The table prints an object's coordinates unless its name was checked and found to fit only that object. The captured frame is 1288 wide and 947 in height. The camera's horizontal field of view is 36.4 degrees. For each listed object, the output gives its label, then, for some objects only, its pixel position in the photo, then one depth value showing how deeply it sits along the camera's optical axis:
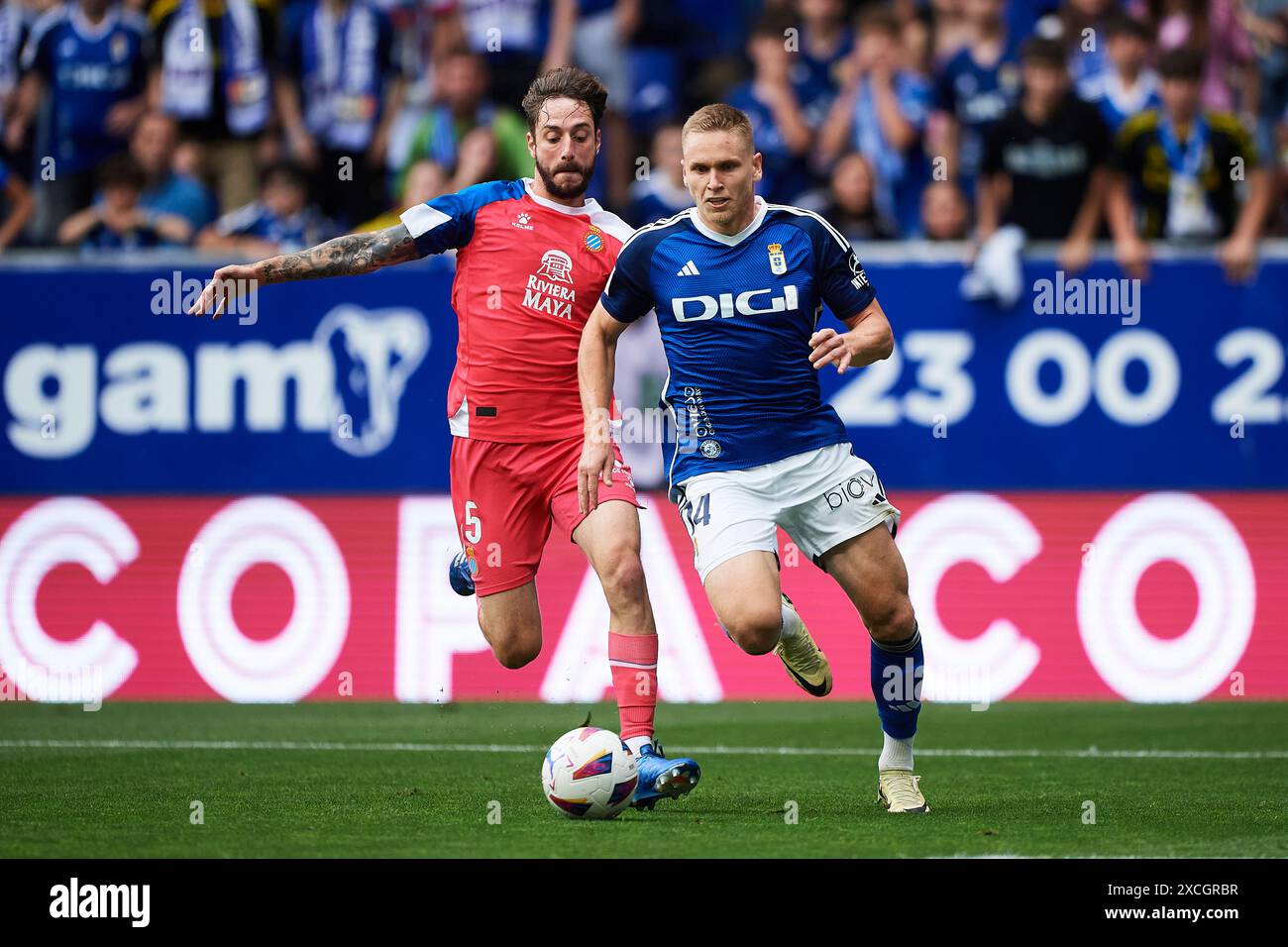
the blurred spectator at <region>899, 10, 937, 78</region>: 13.73
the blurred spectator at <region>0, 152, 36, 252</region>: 13.62
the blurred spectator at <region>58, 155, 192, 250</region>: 13.11
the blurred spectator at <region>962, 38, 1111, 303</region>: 12.45
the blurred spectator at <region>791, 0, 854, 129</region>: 13.68
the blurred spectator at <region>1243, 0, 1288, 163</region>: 13.93
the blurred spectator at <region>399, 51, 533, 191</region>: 12.67
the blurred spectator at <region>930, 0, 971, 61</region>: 13.55
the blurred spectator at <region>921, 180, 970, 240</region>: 12.59
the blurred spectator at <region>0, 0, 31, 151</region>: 13.76
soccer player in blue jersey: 7.00
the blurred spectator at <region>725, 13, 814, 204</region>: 13.37
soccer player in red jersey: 7.70
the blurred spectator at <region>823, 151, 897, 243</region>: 12.73
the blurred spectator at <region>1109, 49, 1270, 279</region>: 12.34
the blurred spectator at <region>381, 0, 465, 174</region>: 13.71
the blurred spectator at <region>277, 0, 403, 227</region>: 13.67
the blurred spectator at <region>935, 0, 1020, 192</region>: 13.08
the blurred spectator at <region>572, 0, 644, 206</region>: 13.78
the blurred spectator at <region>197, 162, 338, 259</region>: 13.05
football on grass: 6.87
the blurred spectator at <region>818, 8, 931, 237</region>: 13.40
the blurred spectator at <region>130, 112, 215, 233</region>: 13.41
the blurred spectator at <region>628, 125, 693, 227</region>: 12.89
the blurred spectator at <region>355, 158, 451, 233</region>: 12.94
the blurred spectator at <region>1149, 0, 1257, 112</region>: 13.50
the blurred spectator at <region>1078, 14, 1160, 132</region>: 12.92
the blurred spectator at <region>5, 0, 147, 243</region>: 13.71
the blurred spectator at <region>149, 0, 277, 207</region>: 13.80
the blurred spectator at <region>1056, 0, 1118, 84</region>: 13.60
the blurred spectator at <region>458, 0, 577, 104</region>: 13.85
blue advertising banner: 11.95
